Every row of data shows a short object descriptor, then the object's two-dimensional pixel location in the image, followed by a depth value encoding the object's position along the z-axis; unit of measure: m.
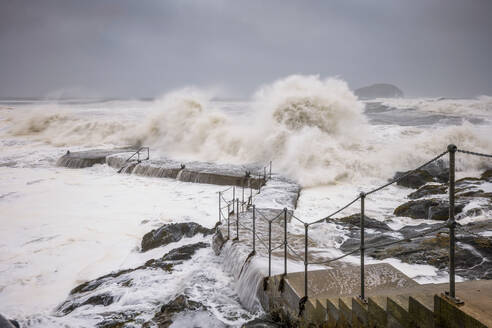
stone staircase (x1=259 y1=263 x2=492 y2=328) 2.07
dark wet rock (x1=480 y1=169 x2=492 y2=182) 11.65
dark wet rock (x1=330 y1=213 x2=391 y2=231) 8.31
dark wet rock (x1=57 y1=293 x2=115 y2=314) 5.65
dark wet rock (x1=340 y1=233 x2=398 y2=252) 6.99
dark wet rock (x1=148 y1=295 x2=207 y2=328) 4.77
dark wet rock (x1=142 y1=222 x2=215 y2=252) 8.29
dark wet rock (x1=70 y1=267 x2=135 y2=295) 6.39
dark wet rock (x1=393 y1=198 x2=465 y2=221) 8.85
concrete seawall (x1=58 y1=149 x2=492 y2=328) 2.15
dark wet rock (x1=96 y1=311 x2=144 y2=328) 4.91
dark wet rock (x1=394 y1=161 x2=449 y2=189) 13.41
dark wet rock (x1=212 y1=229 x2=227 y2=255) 7.09
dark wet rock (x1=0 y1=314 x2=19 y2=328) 2.19
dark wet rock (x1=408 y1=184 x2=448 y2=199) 11.10
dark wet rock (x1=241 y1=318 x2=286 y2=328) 4.18
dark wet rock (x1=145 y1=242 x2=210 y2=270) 6.96
